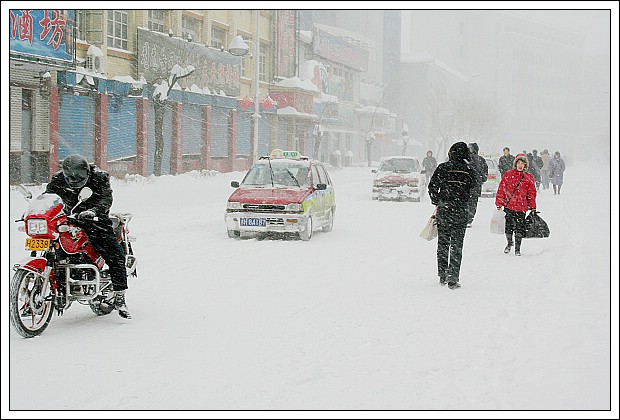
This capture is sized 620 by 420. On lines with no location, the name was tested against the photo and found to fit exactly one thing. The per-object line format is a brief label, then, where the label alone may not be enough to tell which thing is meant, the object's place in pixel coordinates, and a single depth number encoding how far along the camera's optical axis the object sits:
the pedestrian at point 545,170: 30.30
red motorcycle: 6.46
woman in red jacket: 12.11
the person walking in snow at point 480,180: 12.59
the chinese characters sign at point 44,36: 18.17
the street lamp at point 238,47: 29.75
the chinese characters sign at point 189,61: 26.61
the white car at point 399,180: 23.80
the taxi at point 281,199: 14.00
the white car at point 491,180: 21.71
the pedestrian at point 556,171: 28.41
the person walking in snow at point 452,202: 9.28
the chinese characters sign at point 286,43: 36.50
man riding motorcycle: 6.77
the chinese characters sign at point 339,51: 46.28
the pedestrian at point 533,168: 21.44
